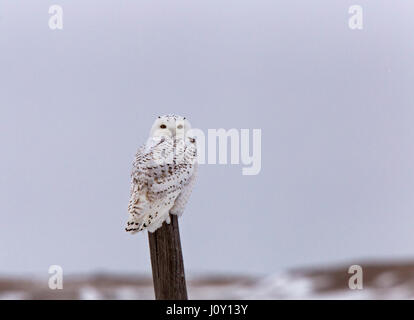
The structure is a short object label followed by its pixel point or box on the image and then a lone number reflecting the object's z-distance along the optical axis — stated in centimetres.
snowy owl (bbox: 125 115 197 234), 348
